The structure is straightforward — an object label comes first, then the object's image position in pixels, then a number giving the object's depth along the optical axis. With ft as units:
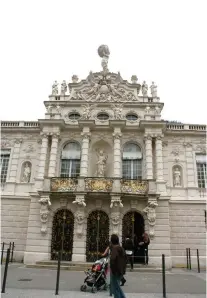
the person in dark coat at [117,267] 24.54
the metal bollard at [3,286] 28.97
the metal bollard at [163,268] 29.04
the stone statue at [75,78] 82.92
